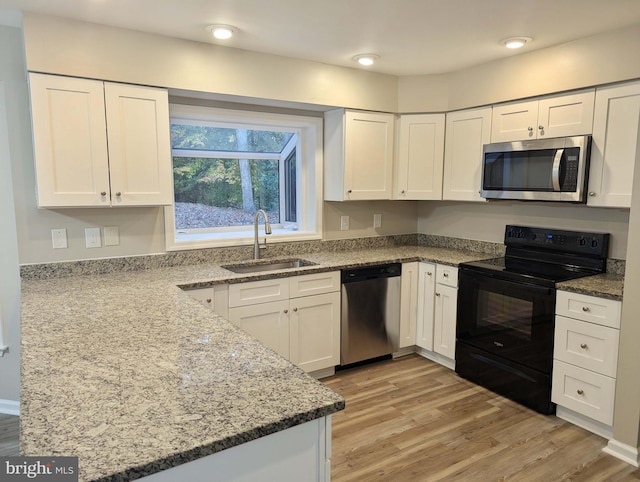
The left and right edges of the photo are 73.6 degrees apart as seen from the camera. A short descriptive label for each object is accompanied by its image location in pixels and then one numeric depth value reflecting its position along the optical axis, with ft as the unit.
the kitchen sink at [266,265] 10.44
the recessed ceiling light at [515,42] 8.83
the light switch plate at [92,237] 8.95
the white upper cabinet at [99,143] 7.68
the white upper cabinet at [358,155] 11.34
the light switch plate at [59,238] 8.66
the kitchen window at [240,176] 10.63
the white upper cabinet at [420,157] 11.89
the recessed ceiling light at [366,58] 9.99
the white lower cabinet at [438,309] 10.80
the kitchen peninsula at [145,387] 3.09
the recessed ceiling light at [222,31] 8.13
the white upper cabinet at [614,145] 8.18
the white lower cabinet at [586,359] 7.74
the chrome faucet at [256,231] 10.61
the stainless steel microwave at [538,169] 8.75
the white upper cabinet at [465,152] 10.92
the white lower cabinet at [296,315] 9.37
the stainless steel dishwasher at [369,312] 10.70
